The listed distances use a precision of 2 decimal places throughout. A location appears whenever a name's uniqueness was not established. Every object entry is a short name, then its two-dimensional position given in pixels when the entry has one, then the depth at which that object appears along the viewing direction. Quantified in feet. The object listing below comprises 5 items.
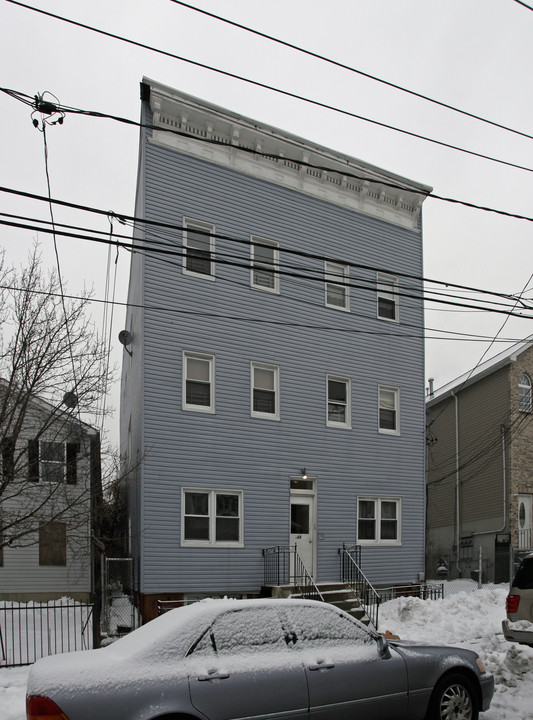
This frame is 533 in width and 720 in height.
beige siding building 79.10
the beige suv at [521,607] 33.94
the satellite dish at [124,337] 66.44
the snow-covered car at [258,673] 18.92
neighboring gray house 48.91
